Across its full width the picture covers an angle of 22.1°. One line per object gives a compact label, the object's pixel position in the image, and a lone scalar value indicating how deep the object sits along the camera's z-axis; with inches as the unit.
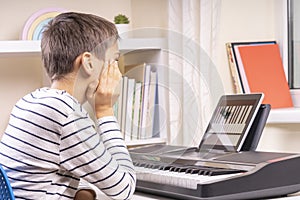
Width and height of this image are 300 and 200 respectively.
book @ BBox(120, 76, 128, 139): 115.7
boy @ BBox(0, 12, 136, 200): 105.6
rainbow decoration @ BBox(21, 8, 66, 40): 172.6
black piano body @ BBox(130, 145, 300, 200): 107.8
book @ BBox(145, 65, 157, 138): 122.5
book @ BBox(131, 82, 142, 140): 119.8
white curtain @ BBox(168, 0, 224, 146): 117.6
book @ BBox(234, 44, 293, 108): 182.8
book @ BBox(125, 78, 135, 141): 118.8
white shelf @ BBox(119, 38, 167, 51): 115.5
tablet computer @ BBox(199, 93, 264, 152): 123.9
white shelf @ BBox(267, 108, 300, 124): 175.7
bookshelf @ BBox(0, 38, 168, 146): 116.6
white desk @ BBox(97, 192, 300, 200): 113.0
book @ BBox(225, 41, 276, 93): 180.9
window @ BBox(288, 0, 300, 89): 190.4
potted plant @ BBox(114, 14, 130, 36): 177.5
